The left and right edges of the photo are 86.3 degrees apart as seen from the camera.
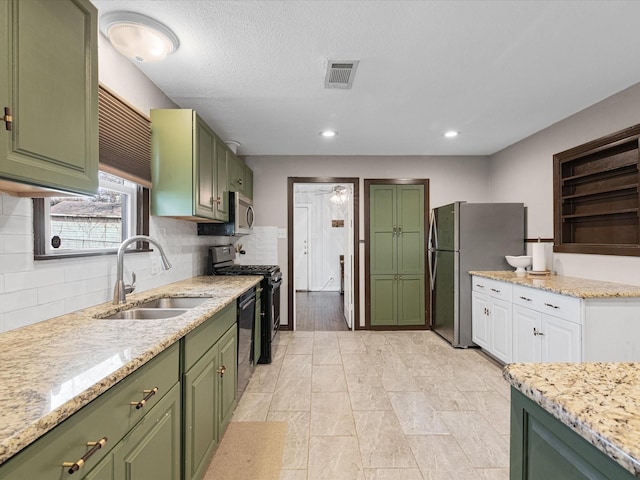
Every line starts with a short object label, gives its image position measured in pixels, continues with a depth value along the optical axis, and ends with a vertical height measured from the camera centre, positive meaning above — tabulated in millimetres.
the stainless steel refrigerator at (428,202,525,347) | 3811 -44
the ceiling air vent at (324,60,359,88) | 2217 +1140
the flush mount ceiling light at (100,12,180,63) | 1743 +1103
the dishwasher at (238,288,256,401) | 2516 -753
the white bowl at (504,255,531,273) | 3557 -240
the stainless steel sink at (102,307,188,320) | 1862 -410
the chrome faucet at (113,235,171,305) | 1876 -194
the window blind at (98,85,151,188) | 1785 +588
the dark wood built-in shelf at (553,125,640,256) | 2658 +371
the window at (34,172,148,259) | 1564 +106
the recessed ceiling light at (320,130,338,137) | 3641 +1155
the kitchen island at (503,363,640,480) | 592 -349
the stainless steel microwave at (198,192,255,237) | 3369 +155
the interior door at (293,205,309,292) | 7988 -82
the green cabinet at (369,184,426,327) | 4684 -242
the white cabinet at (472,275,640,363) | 2275 -653
